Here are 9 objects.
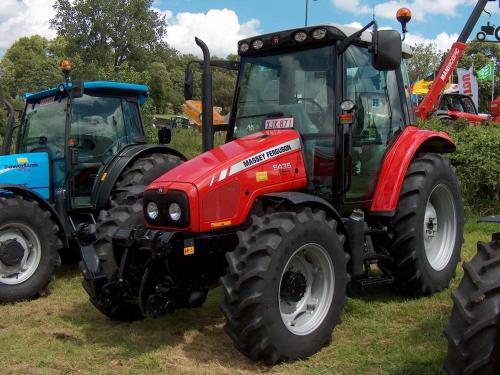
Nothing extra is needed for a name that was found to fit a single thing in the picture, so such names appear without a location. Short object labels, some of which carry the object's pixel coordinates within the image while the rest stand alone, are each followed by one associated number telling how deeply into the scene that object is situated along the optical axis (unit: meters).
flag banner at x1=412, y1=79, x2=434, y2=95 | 21.03
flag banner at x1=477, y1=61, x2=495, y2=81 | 25.14
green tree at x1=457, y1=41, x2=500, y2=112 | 34.31
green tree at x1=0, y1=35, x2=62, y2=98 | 31.48
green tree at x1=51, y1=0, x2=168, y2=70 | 33.16
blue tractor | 5.61
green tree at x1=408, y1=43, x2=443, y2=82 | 38.41
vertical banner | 21.89
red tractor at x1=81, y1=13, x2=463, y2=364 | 3.70
